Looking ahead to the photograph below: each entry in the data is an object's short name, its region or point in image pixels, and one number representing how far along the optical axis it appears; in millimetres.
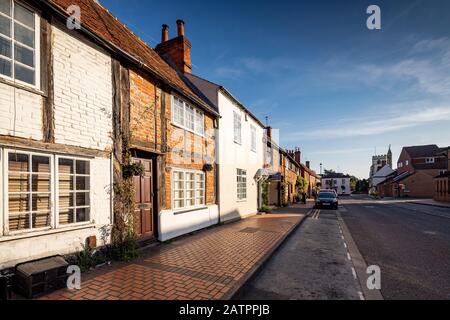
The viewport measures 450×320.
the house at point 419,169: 45219
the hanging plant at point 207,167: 10867
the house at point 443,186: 29531
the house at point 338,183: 96125
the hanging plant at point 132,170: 6586
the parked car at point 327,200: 22312
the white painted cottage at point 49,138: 4453
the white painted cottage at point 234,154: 12617
